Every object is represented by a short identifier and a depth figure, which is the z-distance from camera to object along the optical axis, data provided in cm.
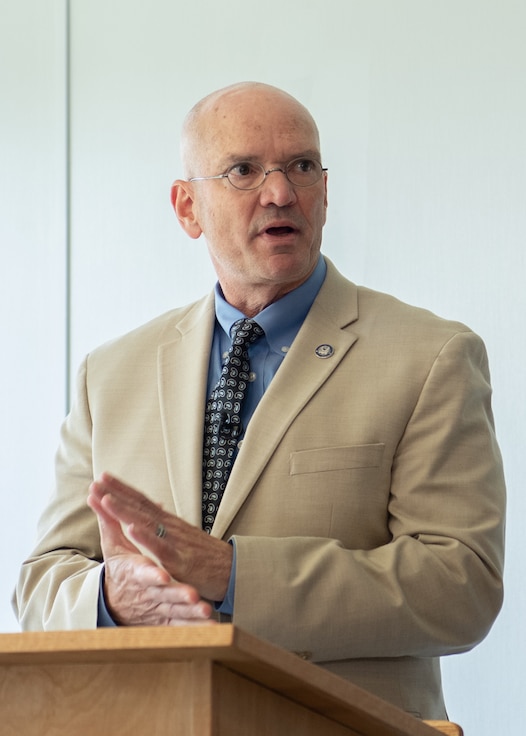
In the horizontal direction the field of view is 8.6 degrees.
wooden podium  273
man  341
